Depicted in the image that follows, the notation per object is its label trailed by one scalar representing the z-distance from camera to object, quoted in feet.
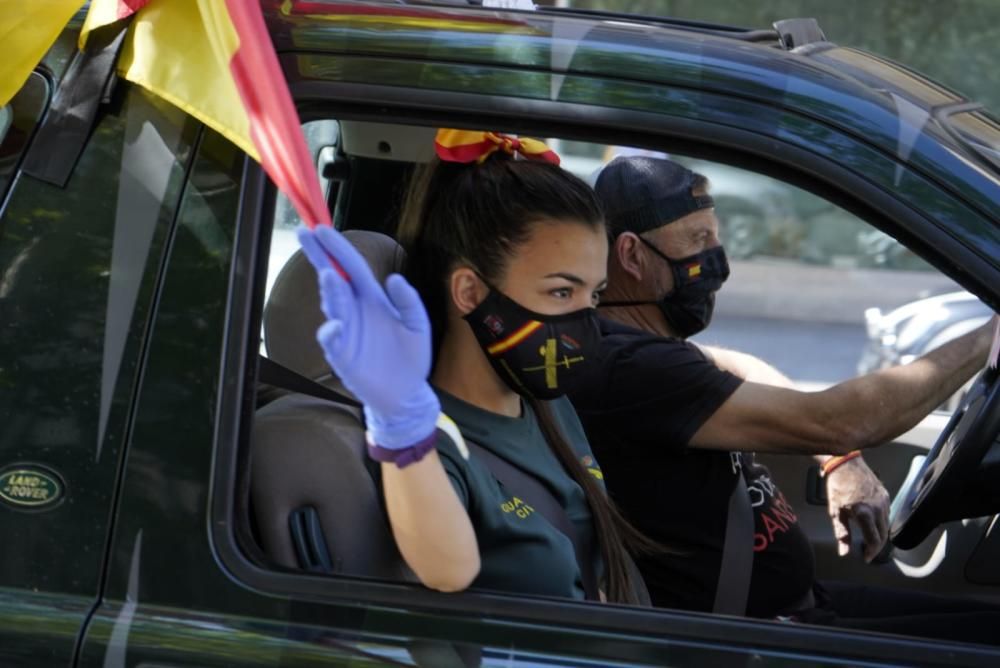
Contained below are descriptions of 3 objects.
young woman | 11.73
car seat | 11.98
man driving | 14.03
